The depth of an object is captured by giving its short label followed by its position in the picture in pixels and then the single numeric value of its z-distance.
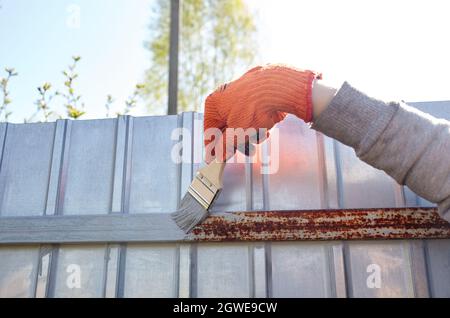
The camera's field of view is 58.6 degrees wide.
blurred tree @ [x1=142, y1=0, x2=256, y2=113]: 6.00
